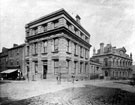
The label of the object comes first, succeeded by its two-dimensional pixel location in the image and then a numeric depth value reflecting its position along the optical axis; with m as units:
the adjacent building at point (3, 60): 28.08
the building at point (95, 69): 26.00
